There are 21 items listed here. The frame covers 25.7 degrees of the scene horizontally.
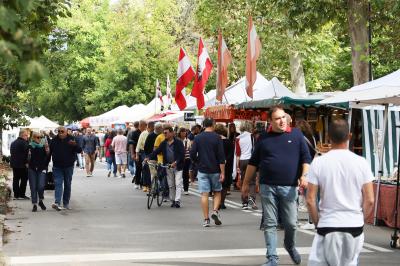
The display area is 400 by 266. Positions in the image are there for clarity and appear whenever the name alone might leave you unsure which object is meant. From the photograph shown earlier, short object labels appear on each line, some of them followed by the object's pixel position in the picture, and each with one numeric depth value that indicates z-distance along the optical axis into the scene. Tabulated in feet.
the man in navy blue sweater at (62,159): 58.95
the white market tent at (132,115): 157.93
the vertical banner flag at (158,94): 139.72
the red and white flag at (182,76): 89.35
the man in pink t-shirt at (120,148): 101.14
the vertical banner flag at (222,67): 82.23
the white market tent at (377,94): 45.50
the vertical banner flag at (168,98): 135.30
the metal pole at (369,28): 77.52
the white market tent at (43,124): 179.73
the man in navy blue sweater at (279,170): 31.65
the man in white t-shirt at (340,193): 21.29
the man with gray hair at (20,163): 68.54
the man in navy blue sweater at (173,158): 61.31
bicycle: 61.26
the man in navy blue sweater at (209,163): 47.91
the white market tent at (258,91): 75.87
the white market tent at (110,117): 166.55
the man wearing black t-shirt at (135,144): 80.94
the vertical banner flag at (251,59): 71.31
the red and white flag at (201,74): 85.35
